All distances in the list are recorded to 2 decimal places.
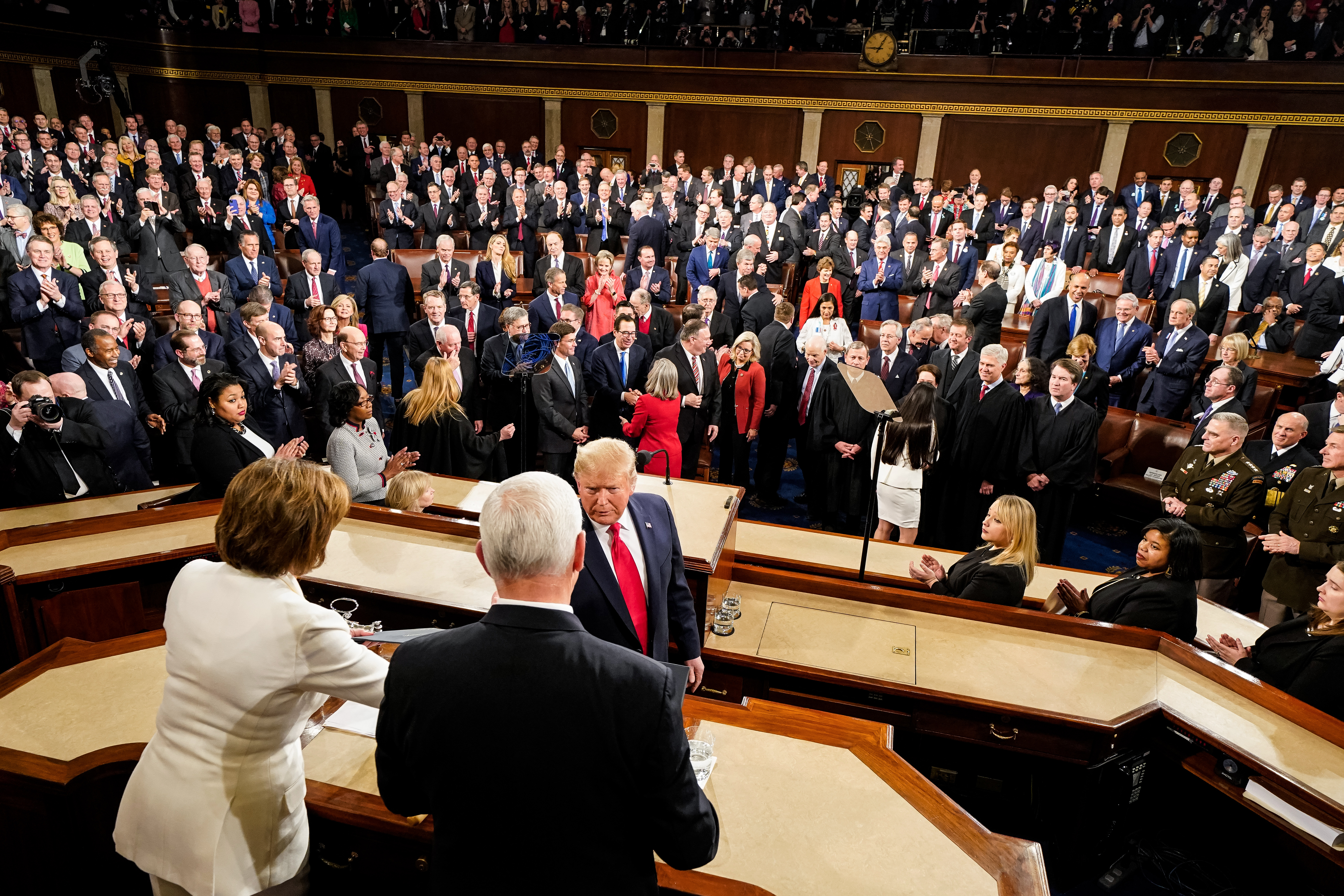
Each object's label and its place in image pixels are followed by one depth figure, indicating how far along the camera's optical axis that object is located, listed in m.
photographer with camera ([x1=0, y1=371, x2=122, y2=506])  3.74
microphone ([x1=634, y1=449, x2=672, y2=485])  4.56
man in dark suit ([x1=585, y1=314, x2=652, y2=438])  5.78
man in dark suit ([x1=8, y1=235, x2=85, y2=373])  6.00
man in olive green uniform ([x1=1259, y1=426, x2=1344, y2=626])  3.97
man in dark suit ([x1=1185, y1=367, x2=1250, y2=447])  5.02
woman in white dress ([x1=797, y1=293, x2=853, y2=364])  6.44
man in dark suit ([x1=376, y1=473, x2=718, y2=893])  1.25
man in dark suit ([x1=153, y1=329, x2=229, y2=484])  4.82
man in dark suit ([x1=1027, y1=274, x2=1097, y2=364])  6.88
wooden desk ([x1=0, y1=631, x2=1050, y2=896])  1.77
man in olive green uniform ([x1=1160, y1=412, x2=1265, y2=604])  4.35
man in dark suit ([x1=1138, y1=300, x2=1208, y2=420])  6.24
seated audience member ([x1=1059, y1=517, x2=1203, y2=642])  3.11
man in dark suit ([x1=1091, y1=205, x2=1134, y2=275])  9.95
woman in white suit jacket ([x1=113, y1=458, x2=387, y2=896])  1.57
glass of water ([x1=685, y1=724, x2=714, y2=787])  1.97
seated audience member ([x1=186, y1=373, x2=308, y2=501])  3.47
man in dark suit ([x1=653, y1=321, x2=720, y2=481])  5.57
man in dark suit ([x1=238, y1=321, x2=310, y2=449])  4.79
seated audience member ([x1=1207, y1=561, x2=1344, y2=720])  2.72
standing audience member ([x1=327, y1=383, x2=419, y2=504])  3.92
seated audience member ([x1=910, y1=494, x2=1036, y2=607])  3.19
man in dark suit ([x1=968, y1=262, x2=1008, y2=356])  6.84
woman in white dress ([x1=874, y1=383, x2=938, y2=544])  4.64
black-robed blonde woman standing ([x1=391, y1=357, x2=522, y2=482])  4.62
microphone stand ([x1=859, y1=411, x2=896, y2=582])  3.03
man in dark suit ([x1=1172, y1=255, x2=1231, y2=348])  7.58
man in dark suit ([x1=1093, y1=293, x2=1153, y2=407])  6.59
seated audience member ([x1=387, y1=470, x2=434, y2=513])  3.61
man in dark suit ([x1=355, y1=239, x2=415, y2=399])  7.23
